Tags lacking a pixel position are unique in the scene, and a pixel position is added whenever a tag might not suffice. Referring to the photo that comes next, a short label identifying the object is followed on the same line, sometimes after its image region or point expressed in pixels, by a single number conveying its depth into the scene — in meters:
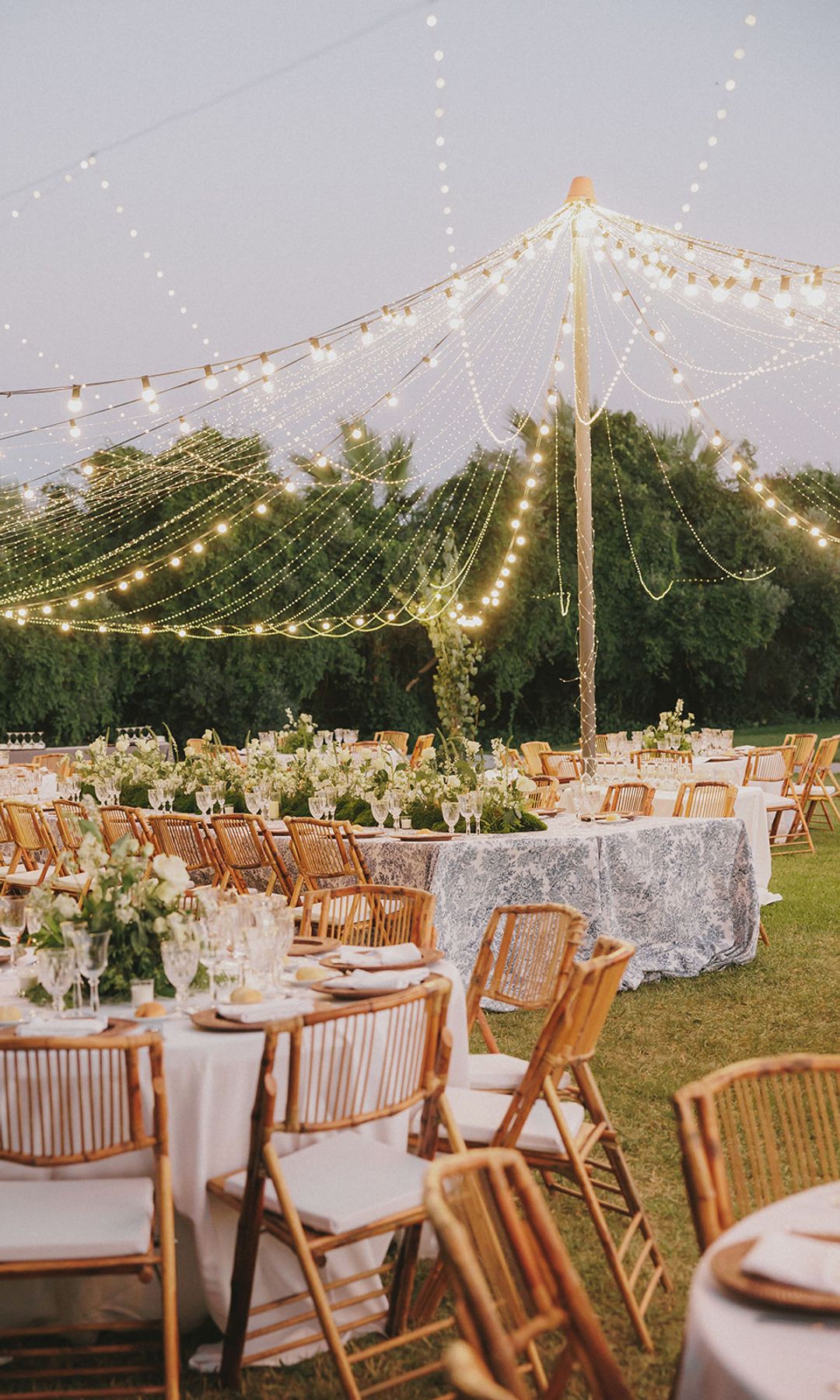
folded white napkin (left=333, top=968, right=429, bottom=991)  3.30
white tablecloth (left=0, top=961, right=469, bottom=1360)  2.92
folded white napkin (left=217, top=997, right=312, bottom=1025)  3.07
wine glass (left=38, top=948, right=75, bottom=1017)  3.14
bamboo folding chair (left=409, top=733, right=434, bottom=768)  12.41
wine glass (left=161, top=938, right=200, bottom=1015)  3.19
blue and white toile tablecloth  6.30
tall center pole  9.77
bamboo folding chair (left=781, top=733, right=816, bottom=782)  12.00
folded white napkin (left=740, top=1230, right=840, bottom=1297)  1.61
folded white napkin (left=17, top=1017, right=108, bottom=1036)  3.03
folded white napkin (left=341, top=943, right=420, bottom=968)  3.64
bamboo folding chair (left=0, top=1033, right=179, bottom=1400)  2.55
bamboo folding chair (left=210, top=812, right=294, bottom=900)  6.93
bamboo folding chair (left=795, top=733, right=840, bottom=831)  11.48
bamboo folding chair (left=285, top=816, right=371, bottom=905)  6.53
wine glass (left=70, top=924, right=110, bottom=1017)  3.19
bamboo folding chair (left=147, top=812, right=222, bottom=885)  7.16
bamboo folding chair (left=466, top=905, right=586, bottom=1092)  3.66
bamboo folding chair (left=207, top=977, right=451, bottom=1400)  2.64
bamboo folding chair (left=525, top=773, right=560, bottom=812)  7.66
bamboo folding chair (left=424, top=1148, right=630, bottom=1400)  1.54
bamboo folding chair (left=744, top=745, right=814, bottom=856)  10.98
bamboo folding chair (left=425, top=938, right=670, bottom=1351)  3.08
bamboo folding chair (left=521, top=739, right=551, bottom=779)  11.88
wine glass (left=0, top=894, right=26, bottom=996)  3.69
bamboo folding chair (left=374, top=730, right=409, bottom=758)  14.09
